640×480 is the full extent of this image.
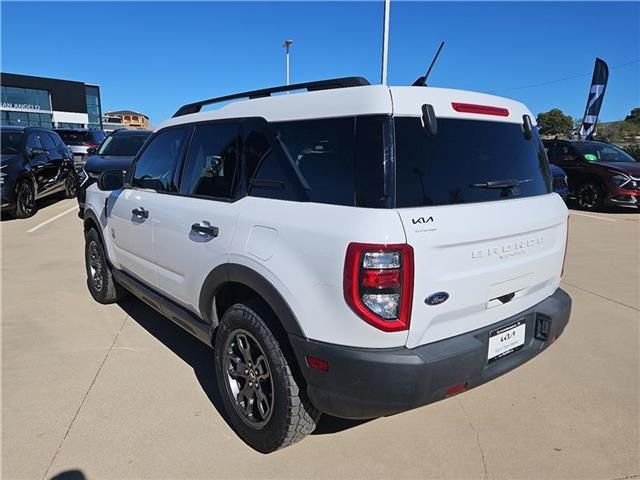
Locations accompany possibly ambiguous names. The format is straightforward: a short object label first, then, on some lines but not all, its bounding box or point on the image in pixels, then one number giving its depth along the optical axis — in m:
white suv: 1.95
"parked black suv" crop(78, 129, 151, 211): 8.45
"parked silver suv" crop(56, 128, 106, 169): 14.92
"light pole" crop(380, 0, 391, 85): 16.12
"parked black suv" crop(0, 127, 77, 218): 8.68
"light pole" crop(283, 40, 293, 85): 30.36
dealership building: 46.28
